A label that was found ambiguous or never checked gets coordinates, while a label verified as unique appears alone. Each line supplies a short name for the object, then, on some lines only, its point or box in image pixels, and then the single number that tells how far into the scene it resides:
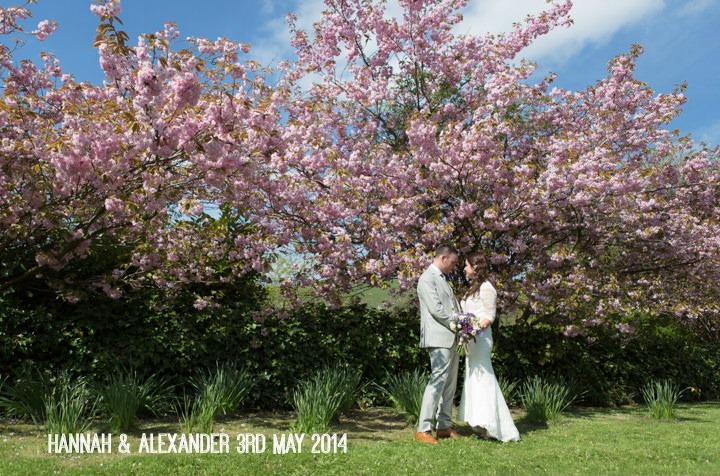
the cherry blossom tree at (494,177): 7.84
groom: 6.12
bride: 6.34
